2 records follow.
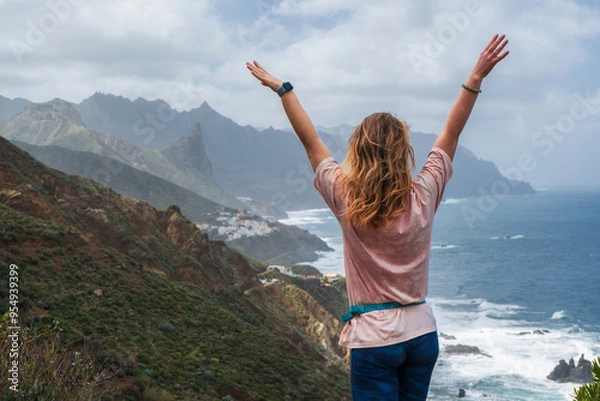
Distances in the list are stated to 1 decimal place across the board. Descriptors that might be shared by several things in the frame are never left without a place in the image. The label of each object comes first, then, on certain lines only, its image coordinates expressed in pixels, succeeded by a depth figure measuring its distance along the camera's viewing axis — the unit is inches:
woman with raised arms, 85.4
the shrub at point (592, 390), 91.8
